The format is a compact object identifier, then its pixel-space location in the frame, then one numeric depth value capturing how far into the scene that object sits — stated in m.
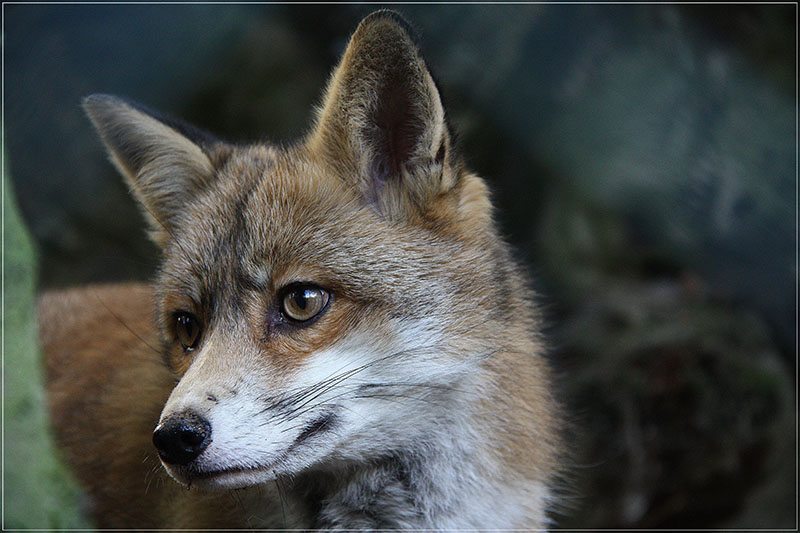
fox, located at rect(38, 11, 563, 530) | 4.95
